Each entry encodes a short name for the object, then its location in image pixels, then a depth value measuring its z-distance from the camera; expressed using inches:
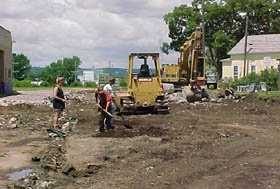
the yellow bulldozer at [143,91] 743.4
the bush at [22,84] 2535.5
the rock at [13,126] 655.3
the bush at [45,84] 2648.2
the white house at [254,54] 1904.9
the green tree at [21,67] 3639.3
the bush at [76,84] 2691.7
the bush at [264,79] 1385.1
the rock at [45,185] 316.3
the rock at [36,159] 417.9
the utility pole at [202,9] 2273.9
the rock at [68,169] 354.1
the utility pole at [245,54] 1854.8
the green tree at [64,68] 3428.6
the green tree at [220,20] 2259.5
